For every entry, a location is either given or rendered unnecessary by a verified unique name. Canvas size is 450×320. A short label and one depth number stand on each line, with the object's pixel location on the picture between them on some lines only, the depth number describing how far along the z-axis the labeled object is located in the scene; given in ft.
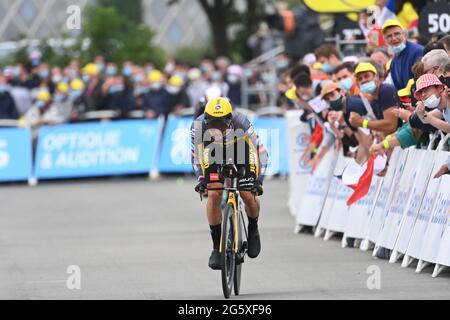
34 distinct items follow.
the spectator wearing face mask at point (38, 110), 96.60
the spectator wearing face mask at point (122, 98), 96.63
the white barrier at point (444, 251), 41.98
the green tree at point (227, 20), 139.85
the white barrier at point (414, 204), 45.65
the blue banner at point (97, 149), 92.84
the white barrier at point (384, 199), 49.65
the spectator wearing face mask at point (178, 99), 98.99
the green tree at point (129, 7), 160.25
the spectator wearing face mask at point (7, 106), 97.55
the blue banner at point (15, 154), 91.45
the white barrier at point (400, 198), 47.19
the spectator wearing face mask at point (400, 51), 49.55
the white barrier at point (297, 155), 63.82
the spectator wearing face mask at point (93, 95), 97.71
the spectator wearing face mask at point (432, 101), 41.93
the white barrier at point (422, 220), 44.47
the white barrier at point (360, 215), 52.11
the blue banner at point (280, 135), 93.97
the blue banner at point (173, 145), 93.45
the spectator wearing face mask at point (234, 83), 105.55
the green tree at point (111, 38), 130.31
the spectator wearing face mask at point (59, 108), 95.55
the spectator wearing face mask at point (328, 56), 62.03
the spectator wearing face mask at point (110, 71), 106.73
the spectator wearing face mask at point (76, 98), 97.47
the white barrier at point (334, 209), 55.62
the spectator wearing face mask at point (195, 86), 102.92
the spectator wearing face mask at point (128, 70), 108.37
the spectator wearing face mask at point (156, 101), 96.63
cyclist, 39.37
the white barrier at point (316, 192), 58.44
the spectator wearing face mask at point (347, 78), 55.01
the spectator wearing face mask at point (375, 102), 49.80
